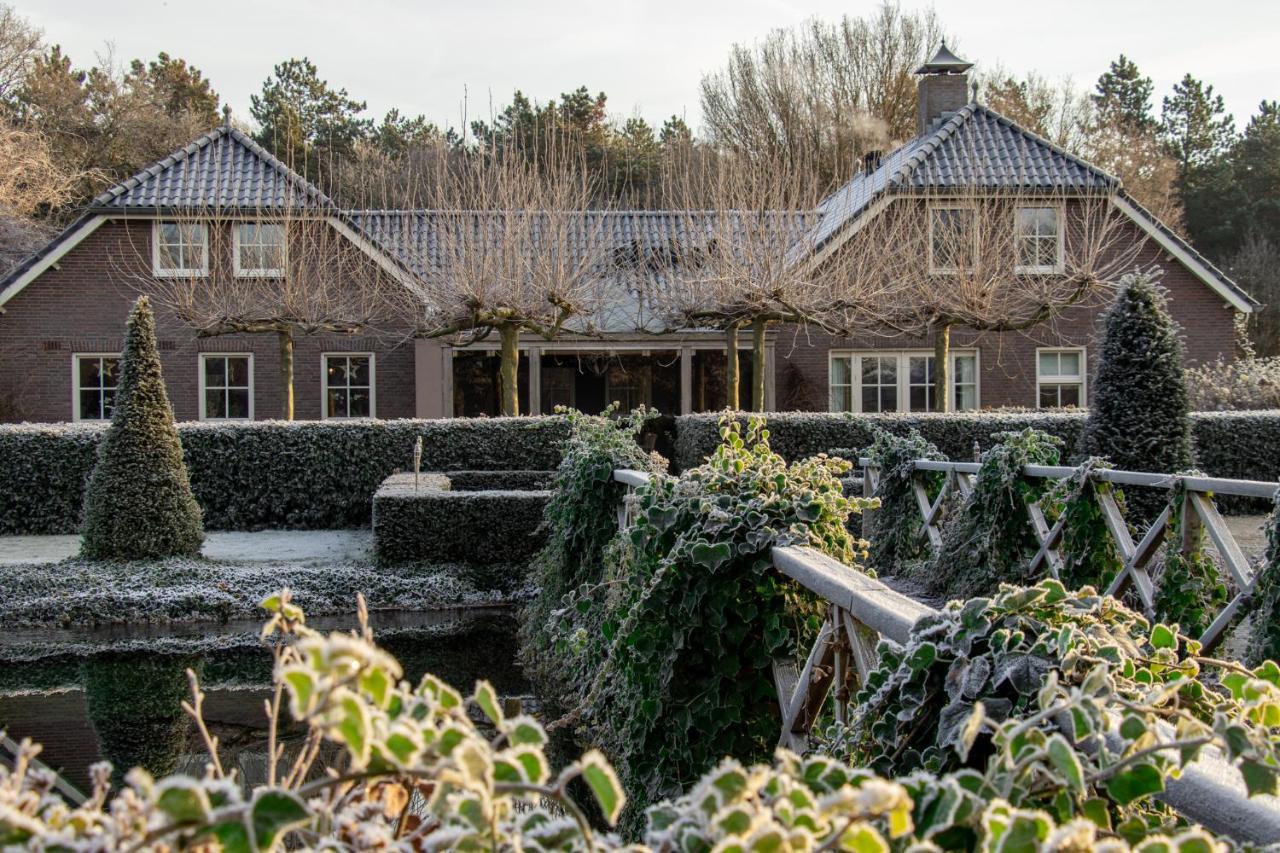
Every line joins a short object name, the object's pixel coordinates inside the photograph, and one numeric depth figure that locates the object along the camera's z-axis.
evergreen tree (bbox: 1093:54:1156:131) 46.09
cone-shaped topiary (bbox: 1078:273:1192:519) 9.89
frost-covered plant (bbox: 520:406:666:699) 7.58
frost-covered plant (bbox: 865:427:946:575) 8.90
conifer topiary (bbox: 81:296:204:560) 11.48
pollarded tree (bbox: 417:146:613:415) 18.28
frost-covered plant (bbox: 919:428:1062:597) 6.78
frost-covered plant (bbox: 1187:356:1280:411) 19.69
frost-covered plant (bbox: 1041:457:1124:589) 6.04
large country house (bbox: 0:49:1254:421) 21.22
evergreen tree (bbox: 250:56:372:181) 43.12
